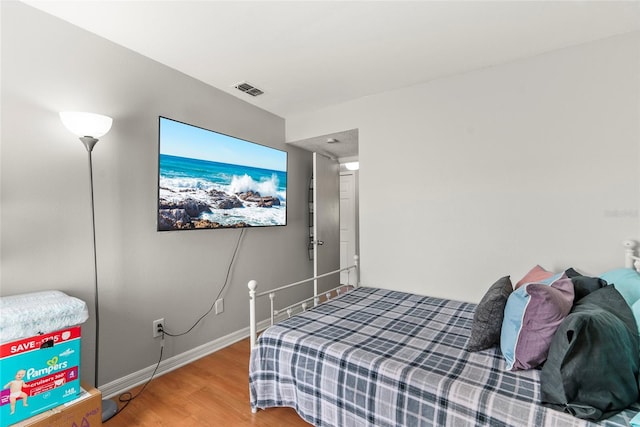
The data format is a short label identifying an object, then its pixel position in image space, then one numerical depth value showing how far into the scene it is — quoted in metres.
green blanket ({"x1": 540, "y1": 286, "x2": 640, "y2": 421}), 1.05
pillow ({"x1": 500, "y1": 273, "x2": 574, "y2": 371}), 1.28
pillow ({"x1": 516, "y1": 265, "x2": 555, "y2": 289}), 1.84
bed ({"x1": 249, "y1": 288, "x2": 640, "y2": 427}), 1.18
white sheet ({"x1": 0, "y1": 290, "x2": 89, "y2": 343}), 1.33
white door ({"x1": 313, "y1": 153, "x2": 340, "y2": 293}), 3.41
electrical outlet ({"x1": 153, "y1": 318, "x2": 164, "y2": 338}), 2.29
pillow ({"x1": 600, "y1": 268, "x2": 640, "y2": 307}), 1.46
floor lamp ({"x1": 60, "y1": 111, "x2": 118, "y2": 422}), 1.67
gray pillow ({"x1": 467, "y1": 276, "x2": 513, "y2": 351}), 1.54
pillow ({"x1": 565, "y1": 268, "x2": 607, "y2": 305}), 1.52
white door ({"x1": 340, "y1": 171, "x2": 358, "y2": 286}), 4.89
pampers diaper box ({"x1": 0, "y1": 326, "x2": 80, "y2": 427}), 1.33
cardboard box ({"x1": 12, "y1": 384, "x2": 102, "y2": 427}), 1.39
